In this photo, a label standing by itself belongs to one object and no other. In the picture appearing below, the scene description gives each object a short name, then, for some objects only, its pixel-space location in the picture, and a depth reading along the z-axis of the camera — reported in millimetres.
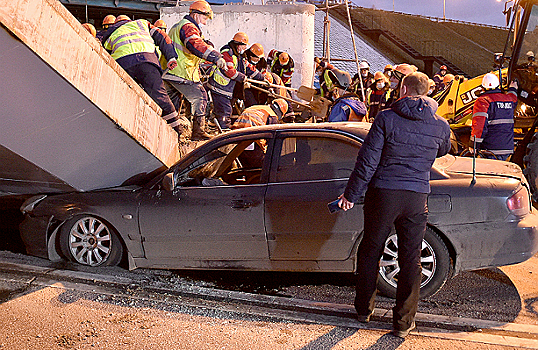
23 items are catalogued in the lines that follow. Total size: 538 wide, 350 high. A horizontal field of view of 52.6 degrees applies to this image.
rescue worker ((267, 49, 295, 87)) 12250
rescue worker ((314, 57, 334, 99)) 10688
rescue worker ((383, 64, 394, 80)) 12848
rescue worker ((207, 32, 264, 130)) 8469
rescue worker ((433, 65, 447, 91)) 13952
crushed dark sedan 4051
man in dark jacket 3477
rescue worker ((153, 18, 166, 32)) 9629
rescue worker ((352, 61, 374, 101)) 12334
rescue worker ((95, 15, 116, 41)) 8695
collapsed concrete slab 4391
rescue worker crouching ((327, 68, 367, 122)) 6340
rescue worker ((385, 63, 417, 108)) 9835
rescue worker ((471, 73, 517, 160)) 6953
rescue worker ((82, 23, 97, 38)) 7457
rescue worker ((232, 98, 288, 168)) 5219
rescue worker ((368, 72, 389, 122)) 11406
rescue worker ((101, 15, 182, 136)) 6461
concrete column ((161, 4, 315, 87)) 13625
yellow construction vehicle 8148
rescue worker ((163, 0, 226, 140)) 7016
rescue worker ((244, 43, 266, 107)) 9992
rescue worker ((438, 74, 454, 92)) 13151
